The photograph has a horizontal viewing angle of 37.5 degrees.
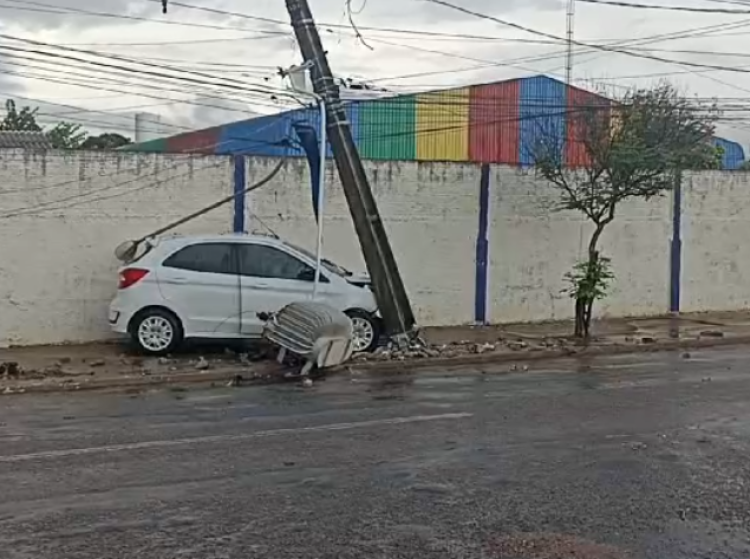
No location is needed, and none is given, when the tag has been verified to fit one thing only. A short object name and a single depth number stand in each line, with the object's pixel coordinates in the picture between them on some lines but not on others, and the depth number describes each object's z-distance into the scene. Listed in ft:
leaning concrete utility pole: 51.31
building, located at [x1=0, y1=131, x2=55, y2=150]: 68.74
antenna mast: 137.69
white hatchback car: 48.83
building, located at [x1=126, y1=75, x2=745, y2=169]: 134.62
